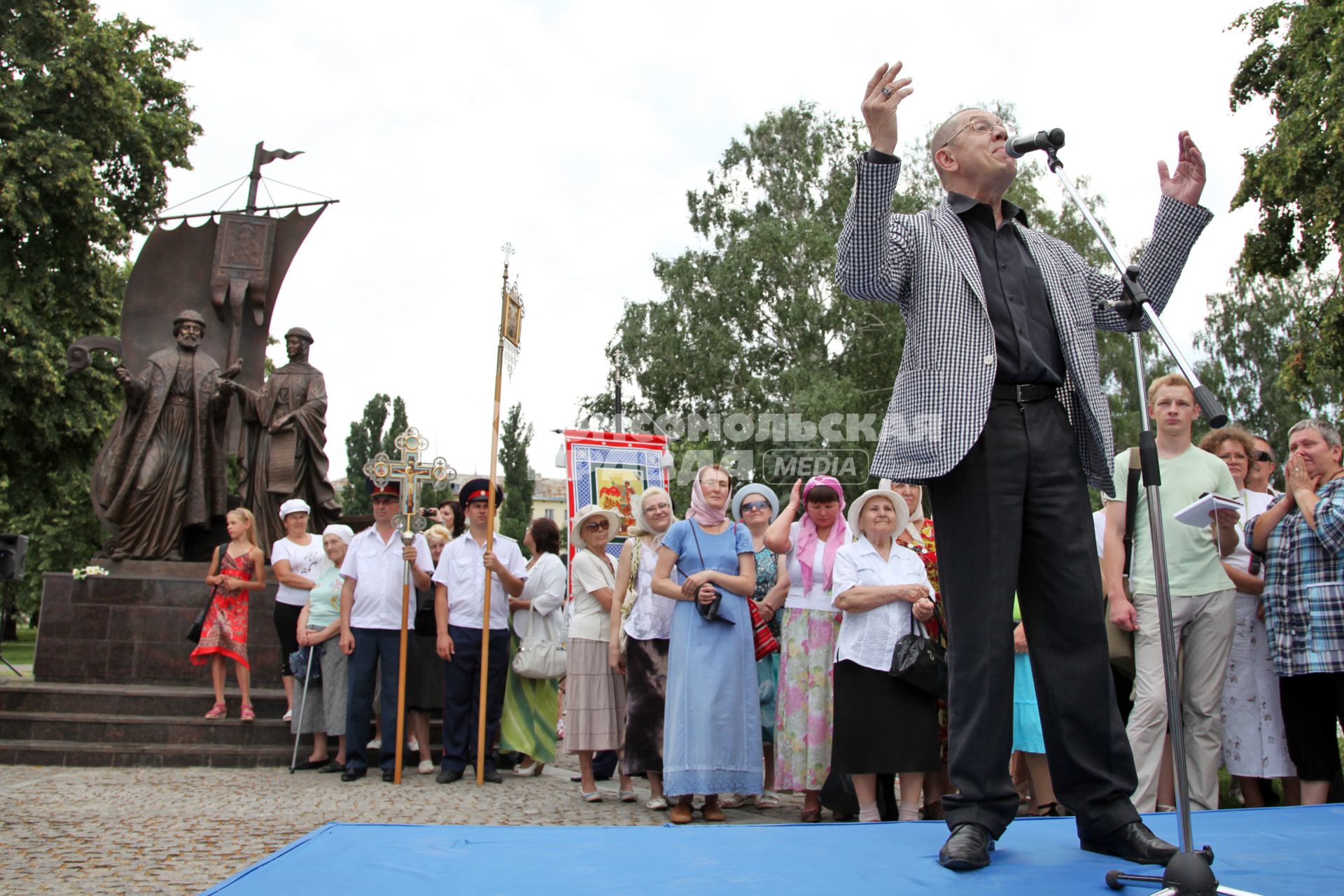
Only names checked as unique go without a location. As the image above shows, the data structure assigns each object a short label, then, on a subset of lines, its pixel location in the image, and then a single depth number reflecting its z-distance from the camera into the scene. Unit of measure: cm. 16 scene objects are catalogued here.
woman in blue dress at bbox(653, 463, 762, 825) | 588
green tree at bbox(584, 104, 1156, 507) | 2786
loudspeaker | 1189
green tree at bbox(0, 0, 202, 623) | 1853
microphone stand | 234
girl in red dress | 859
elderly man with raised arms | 287
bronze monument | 1066
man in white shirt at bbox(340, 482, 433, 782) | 775
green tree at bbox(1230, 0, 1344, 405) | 1628
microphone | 285
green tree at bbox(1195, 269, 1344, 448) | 3375
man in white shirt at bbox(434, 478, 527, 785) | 767
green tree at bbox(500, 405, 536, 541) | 5397
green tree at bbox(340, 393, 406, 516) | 5184
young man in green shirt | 495
